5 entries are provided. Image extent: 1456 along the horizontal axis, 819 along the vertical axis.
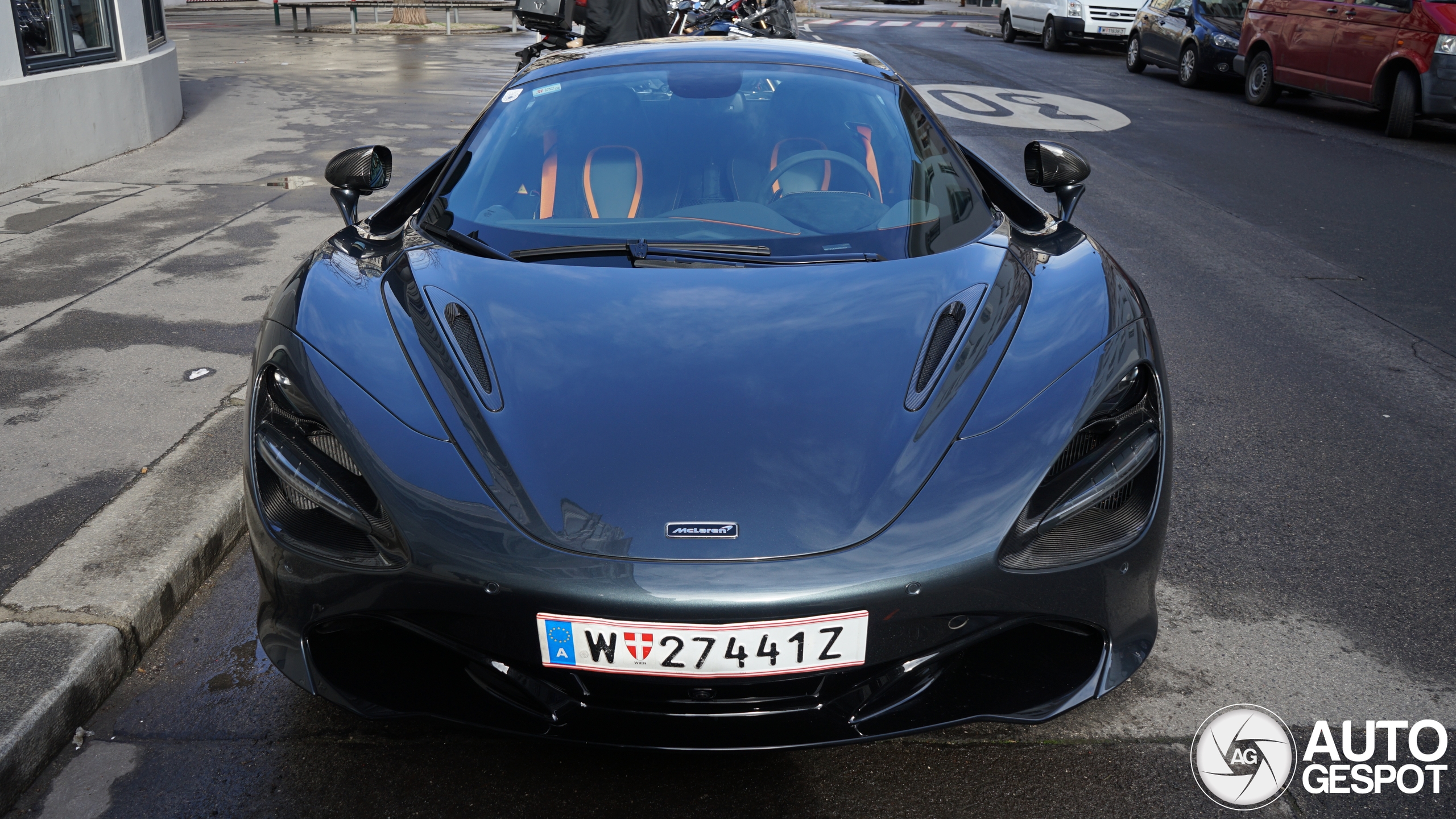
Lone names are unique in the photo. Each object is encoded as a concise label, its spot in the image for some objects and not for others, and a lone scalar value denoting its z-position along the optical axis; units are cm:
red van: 1114
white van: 2081
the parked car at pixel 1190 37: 1566
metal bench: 2455
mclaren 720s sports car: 188
